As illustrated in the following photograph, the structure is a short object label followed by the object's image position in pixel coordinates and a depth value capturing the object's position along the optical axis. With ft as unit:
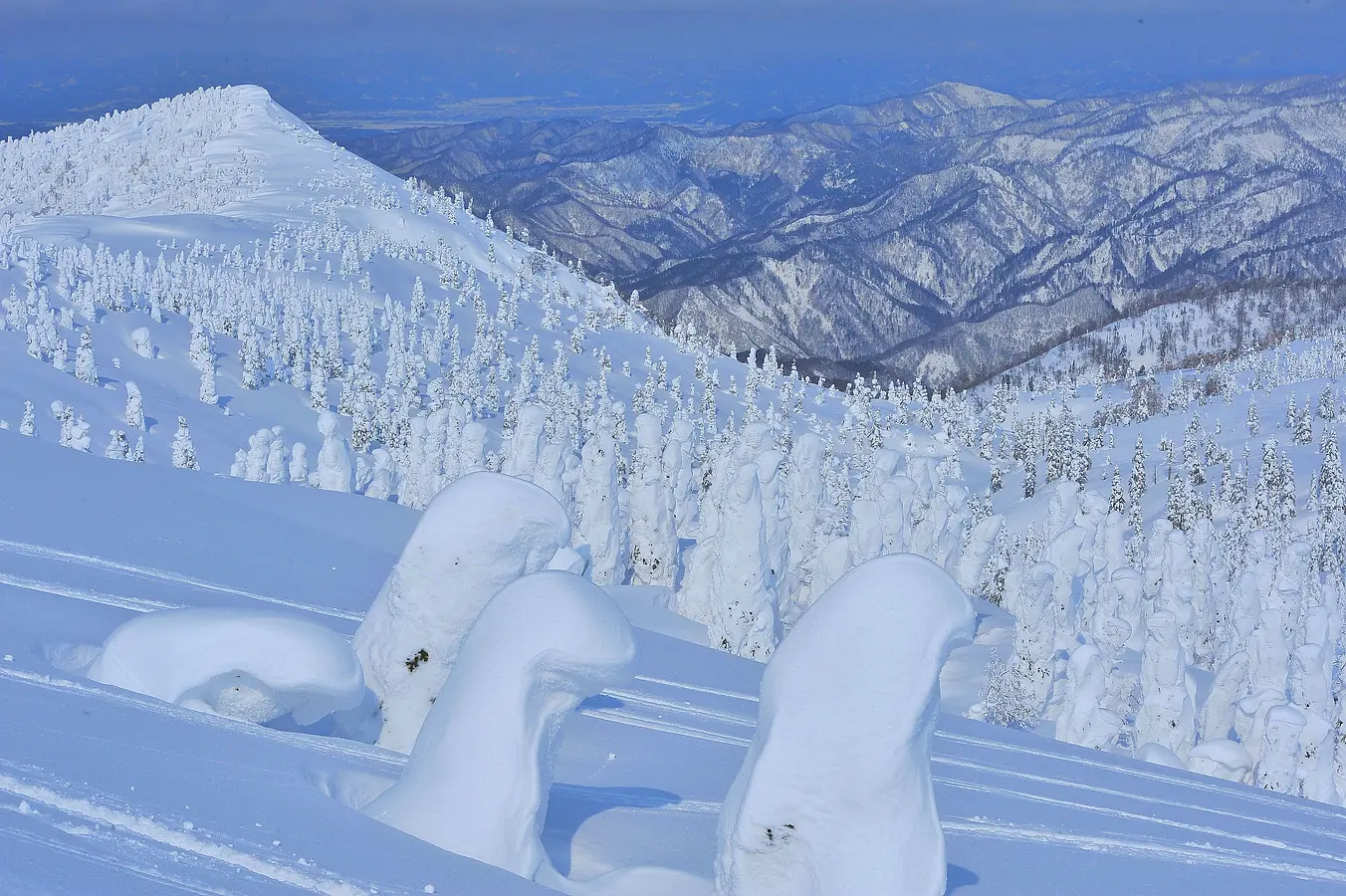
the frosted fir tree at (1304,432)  363.97
